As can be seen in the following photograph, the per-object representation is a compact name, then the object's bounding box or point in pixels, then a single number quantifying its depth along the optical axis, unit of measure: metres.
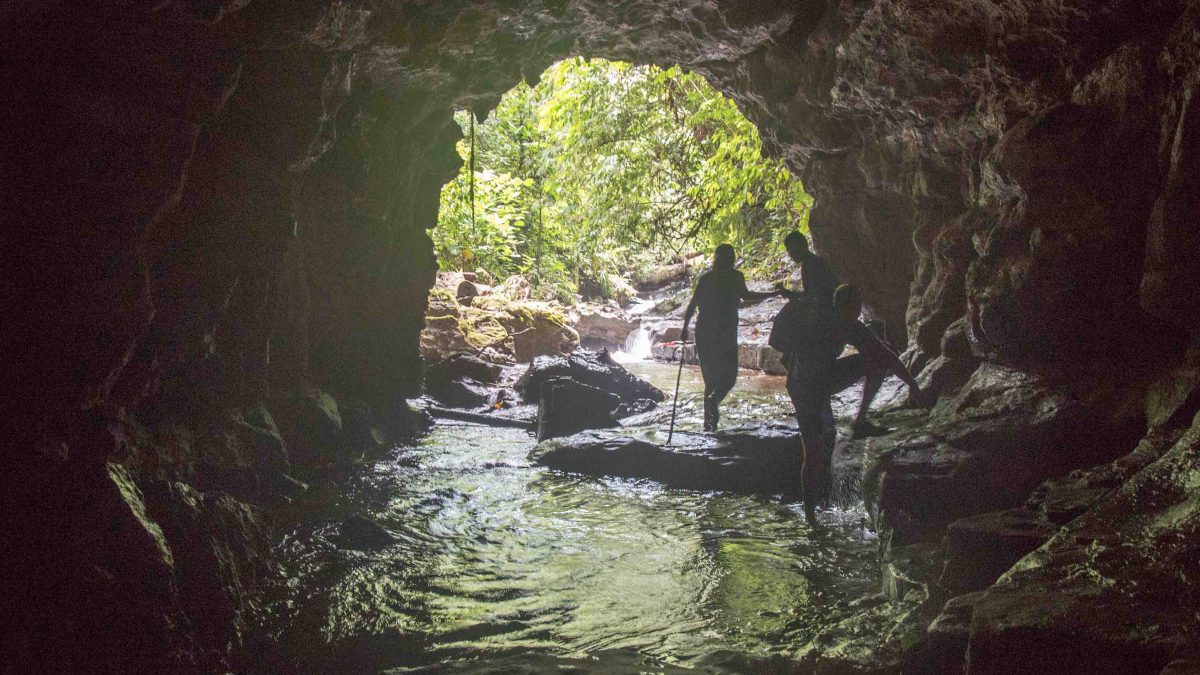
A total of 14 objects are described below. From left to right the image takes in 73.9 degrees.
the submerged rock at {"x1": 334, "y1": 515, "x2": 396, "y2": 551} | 6.15
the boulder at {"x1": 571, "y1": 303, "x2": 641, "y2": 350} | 23.95
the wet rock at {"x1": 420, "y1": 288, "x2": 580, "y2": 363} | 15.26
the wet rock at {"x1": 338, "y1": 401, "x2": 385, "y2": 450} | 9.78
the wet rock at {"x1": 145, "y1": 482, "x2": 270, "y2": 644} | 4.34
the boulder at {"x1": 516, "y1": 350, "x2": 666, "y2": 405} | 12.04
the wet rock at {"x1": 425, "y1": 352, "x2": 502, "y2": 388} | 13.98
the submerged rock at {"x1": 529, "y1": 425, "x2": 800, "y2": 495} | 8.18
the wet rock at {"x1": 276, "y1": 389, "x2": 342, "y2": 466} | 8.65
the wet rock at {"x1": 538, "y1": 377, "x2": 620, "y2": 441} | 10.50
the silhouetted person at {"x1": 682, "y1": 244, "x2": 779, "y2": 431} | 9.23
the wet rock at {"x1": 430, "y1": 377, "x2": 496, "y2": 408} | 13.42
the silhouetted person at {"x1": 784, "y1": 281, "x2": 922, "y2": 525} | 6.87
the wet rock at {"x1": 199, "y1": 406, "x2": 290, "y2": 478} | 6.41
